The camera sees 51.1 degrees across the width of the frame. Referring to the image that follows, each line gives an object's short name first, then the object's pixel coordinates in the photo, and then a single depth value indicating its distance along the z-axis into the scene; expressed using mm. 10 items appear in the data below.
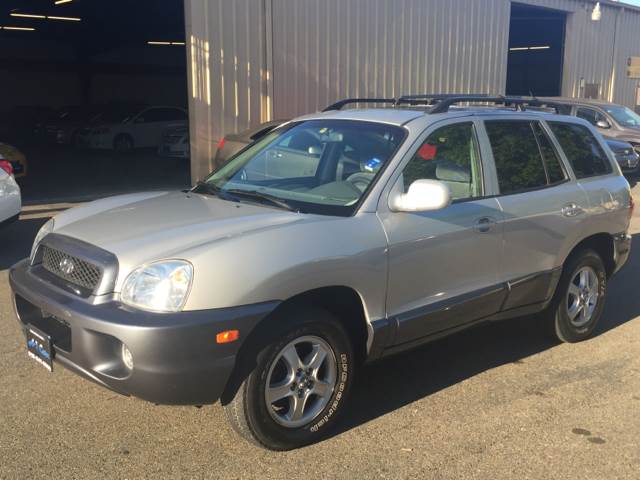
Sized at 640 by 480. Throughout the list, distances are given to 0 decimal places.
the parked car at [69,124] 21828
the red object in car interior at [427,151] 3986
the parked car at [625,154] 14328
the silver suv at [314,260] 3053
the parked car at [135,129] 20359
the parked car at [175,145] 17422
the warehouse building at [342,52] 11742
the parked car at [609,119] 15219
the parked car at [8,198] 7340
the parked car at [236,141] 9812
